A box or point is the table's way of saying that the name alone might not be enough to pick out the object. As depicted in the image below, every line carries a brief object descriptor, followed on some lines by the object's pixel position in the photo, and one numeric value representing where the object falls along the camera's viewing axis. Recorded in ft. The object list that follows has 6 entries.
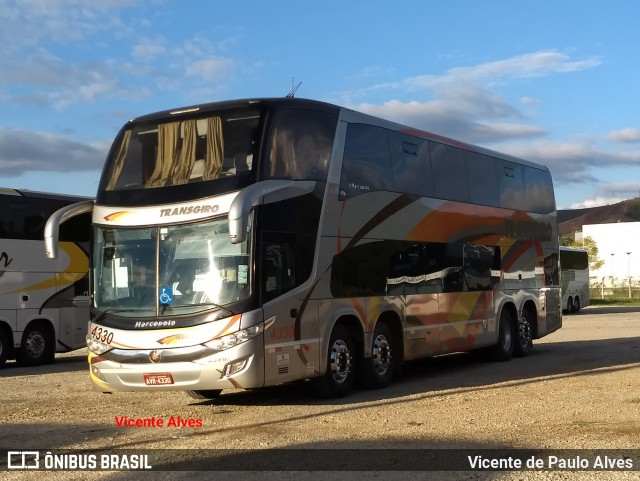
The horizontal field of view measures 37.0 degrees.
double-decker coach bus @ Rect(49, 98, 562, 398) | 39.29
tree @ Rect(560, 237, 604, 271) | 275.39
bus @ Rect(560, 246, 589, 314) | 157.79
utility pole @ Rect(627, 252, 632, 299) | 320.70
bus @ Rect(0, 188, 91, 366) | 68.85
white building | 321.73
